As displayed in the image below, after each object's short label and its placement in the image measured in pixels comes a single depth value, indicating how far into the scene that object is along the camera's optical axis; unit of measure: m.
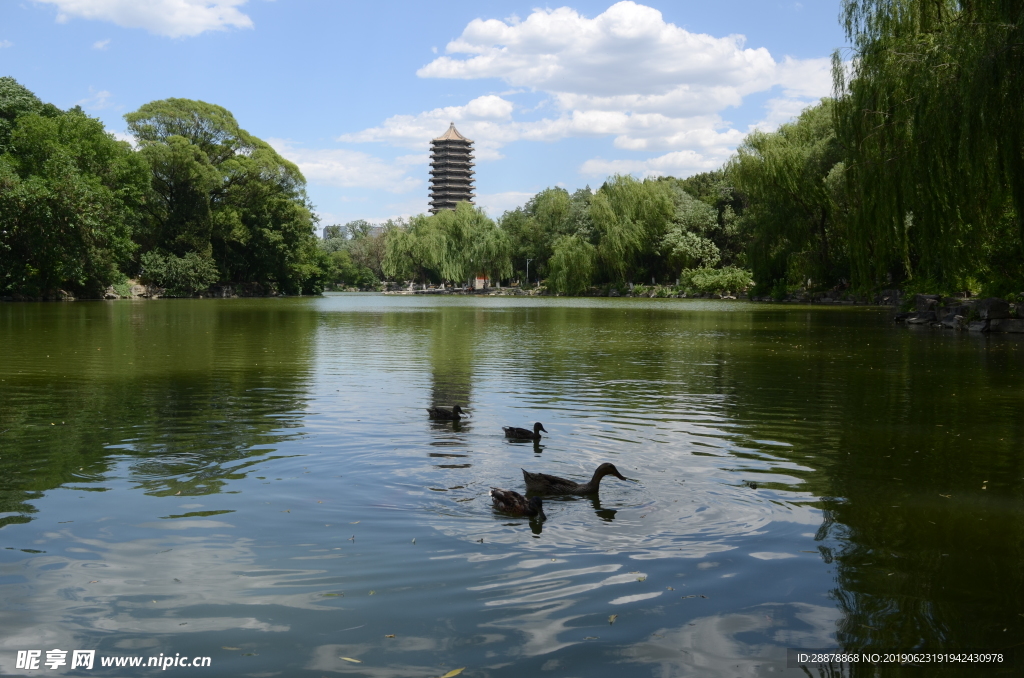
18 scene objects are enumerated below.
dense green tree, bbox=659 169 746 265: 72.81
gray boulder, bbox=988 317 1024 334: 23.61
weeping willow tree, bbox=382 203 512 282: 91.19
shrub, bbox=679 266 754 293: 62.81
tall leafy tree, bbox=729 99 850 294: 46.75
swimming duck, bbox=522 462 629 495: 6.74
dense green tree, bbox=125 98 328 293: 68.62
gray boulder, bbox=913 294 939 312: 29.05
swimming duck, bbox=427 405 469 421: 10.08
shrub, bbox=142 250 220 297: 66.38
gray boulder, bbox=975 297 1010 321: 24.11
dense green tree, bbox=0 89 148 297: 48.50
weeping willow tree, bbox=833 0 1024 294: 14.52
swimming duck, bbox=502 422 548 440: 8.89
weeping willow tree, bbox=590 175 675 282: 71.50
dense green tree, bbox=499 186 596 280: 97.69
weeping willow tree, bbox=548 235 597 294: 75.81
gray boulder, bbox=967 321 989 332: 24.47
